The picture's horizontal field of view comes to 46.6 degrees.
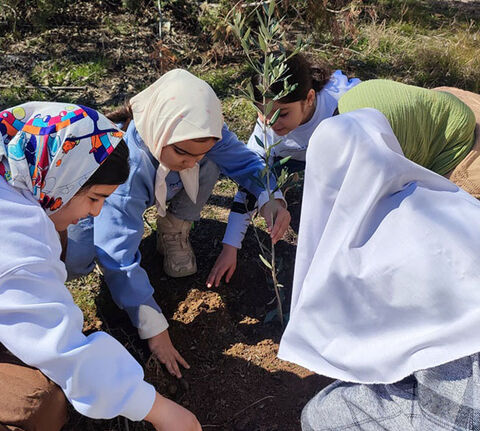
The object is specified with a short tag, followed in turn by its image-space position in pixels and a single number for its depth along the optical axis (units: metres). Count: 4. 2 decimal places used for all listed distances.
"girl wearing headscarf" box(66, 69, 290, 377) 1.96
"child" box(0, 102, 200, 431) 1.31
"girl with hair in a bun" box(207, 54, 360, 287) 2.40
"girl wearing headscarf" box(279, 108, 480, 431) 1.28
